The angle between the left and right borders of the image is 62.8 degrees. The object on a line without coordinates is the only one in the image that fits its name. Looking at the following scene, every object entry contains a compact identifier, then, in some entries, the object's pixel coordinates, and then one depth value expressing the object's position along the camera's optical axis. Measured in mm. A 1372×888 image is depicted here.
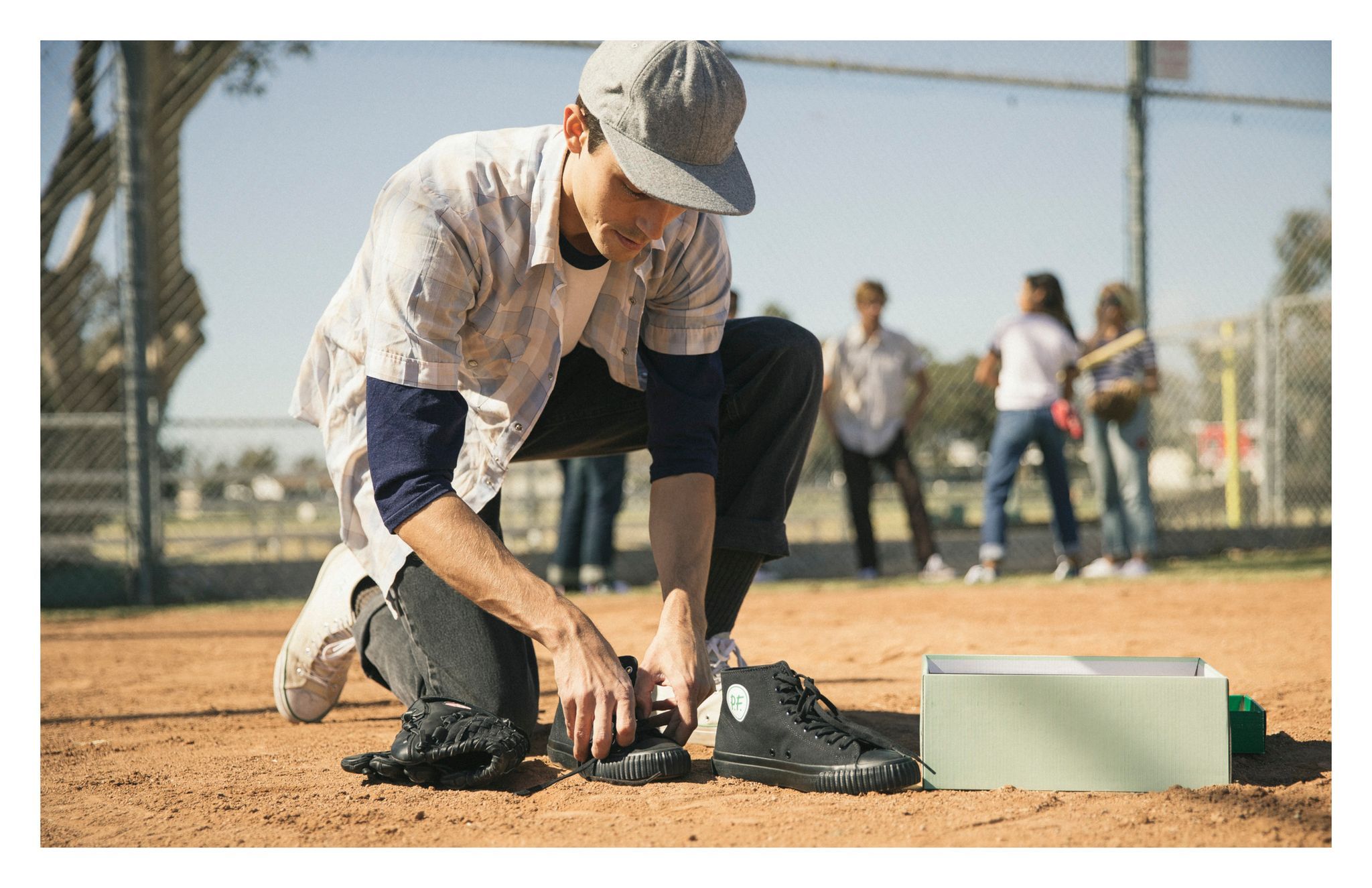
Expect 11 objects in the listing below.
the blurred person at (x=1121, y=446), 6910
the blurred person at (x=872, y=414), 6922
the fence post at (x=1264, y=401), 9320
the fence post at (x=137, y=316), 6461
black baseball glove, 2100
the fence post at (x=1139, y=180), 8281
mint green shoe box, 2002
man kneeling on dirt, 1975
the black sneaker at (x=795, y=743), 2018
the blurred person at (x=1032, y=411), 6633
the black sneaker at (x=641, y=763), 2123
